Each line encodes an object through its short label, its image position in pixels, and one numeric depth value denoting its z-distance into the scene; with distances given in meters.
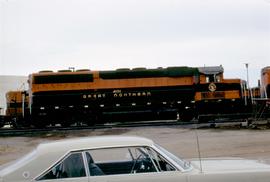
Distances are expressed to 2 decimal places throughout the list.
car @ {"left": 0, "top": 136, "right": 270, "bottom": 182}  5.00
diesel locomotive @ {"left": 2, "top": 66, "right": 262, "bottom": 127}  27.77
